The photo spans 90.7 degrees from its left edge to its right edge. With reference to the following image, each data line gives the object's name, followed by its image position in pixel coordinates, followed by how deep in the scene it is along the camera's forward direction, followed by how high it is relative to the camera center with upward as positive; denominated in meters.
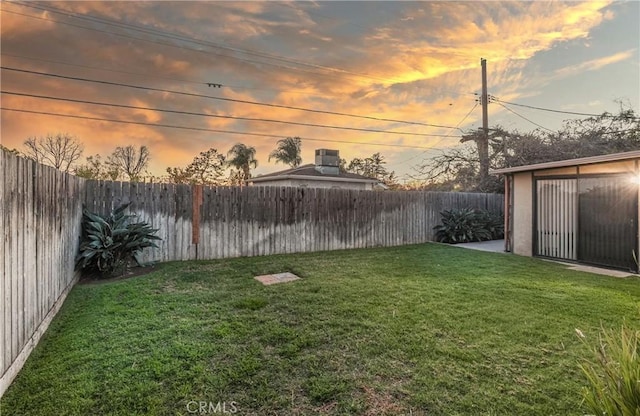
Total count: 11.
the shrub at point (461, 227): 10.46 -0.58
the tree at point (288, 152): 23.03 +4.34
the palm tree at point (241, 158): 21.36 +3.62
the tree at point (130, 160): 14.56 +2.42
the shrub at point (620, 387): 1.10 -0.64
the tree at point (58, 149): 11.06 +2.32
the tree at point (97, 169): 12.14 +1.82
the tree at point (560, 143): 14.55 +3.18
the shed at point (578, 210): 6.32 -0.01
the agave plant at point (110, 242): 5.05 -0.51
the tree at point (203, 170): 16.78 +2.53
